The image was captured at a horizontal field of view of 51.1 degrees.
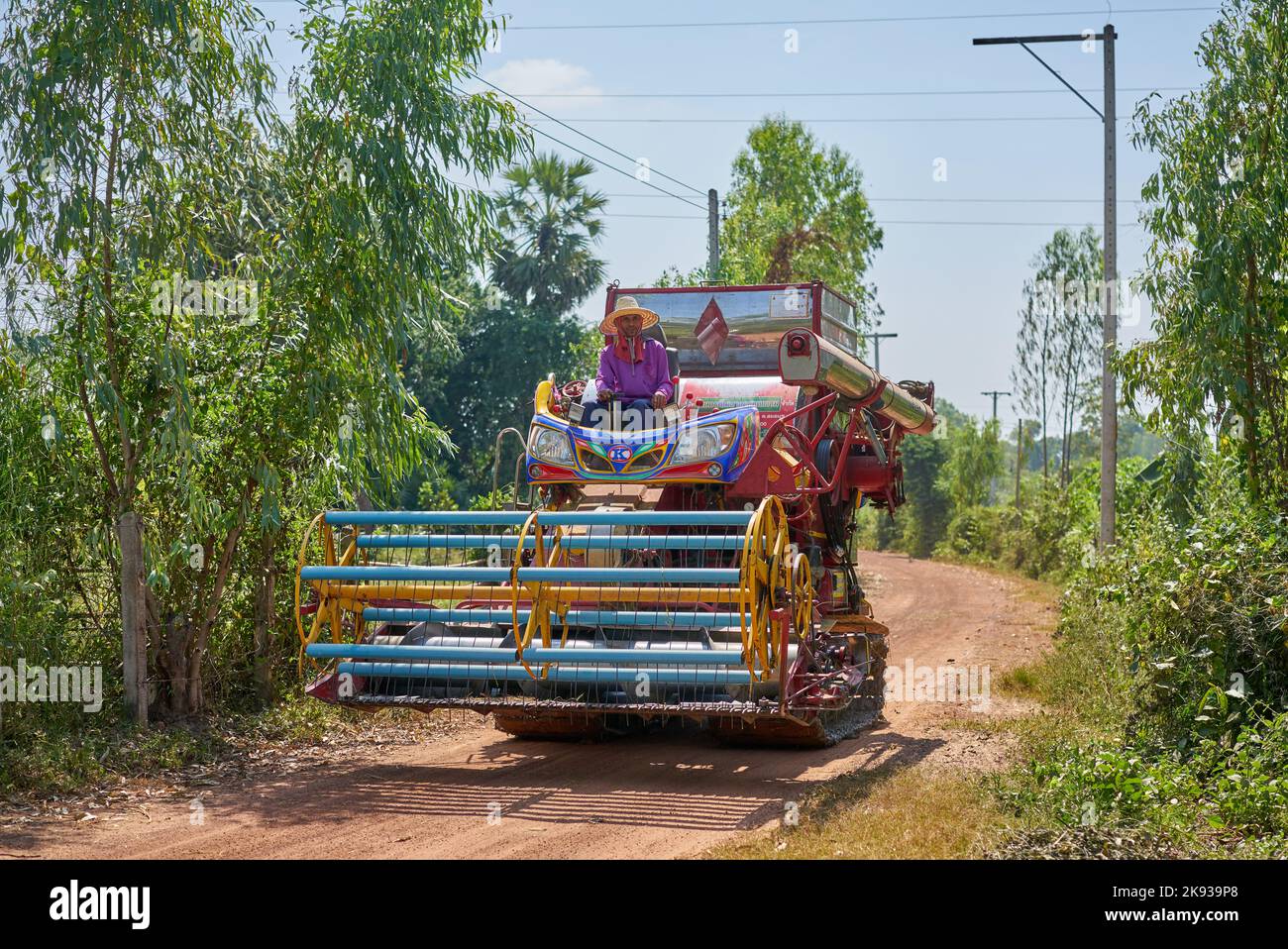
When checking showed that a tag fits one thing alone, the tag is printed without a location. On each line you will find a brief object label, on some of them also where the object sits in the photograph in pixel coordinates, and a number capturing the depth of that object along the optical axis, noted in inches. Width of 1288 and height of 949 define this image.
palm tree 1590.8
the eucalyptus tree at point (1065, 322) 1660.9
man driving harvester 463.5
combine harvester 364.8
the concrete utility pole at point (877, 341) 1597.9
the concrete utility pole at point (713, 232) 1005.1
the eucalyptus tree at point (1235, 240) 470.3
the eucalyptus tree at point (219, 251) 392.5
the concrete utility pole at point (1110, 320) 705.6
